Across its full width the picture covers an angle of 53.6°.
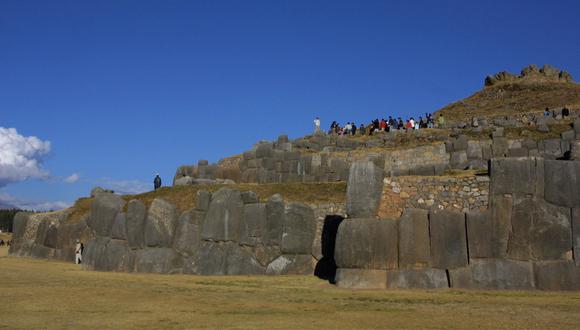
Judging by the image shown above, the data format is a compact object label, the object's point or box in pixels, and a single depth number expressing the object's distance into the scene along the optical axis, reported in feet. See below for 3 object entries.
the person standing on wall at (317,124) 165.50
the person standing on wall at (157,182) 112.57
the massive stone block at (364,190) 52.95
